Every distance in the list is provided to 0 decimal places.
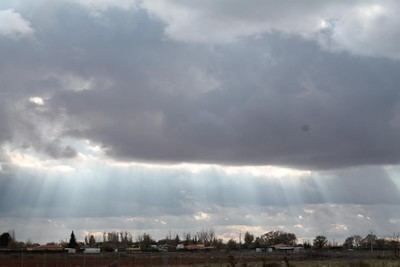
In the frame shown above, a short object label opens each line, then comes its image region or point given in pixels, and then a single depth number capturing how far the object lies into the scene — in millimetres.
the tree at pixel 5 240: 182000
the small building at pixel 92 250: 166400
